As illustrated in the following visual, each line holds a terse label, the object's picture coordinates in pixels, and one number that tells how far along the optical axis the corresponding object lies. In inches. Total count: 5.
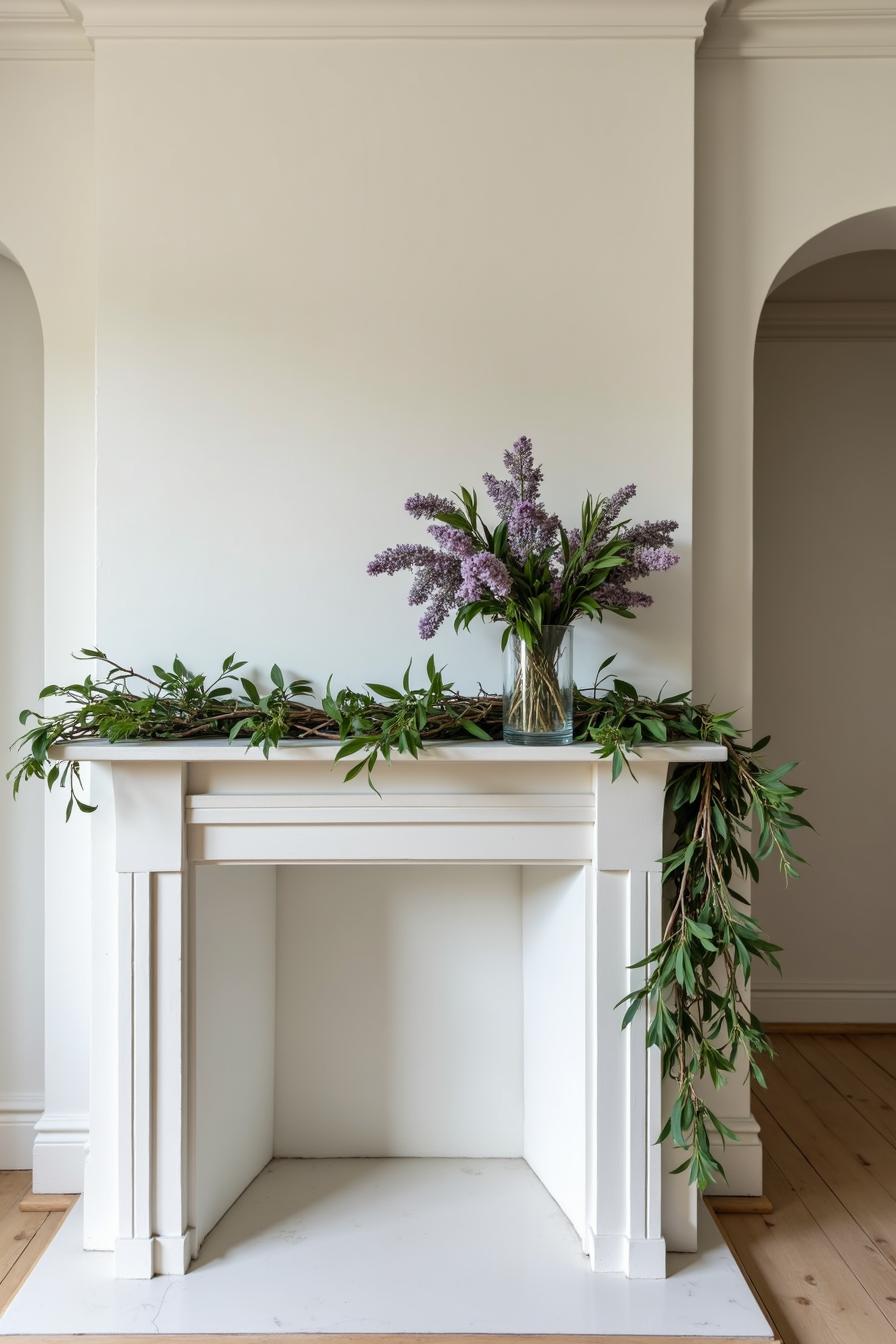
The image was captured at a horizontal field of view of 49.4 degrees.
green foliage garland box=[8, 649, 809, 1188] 69.5
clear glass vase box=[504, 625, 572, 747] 70.9
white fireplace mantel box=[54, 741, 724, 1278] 70.8
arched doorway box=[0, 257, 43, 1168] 95.2
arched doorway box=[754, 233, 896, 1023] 126.0
